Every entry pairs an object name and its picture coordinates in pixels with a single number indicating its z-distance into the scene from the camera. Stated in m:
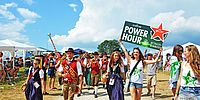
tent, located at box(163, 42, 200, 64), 20.35
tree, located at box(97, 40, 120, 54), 62.01
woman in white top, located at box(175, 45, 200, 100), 3.23
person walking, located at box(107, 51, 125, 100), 4.94
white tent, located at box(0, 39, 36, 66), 11.83
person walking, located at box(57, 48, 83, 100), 4.51
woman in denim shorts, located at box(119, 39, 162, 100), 4.59
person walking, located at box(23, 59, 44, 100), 4.80
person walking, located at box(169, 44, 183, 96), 4.70
